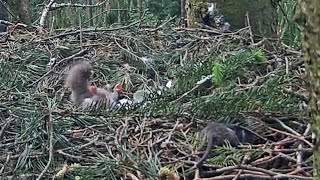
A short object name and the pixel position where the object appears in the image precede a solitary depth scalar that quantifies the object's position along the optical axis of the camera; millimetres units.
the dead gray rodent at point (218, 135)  2158
